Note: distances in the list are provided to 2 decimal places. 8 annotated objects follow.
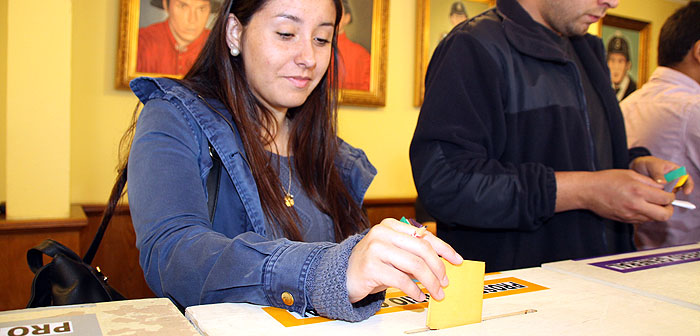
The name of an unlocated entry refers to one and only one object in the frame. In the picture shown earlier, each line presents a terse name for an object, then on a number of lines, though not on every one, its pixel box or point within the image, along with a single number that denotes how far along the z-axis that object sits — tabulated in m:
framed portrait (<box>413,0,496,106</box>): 3.65
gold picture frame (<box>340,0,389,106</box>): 3.47
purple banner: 1.20
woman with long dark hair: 0.77
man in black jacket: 1.44
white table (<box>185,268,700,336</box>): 0.73
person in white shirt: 1.97
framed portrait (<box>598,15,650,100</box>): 4.74
